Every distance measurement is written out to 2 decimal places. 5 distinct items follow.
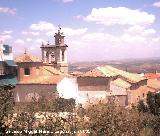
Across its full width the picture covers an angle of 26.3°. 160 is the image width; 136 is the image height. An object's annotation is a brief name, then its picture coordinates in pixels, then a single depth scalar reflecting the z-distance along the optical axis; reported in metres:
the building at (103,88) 47.06
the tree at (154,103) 34.79
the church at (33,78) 42.41
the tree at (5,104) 19.52
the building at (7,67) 38.81
